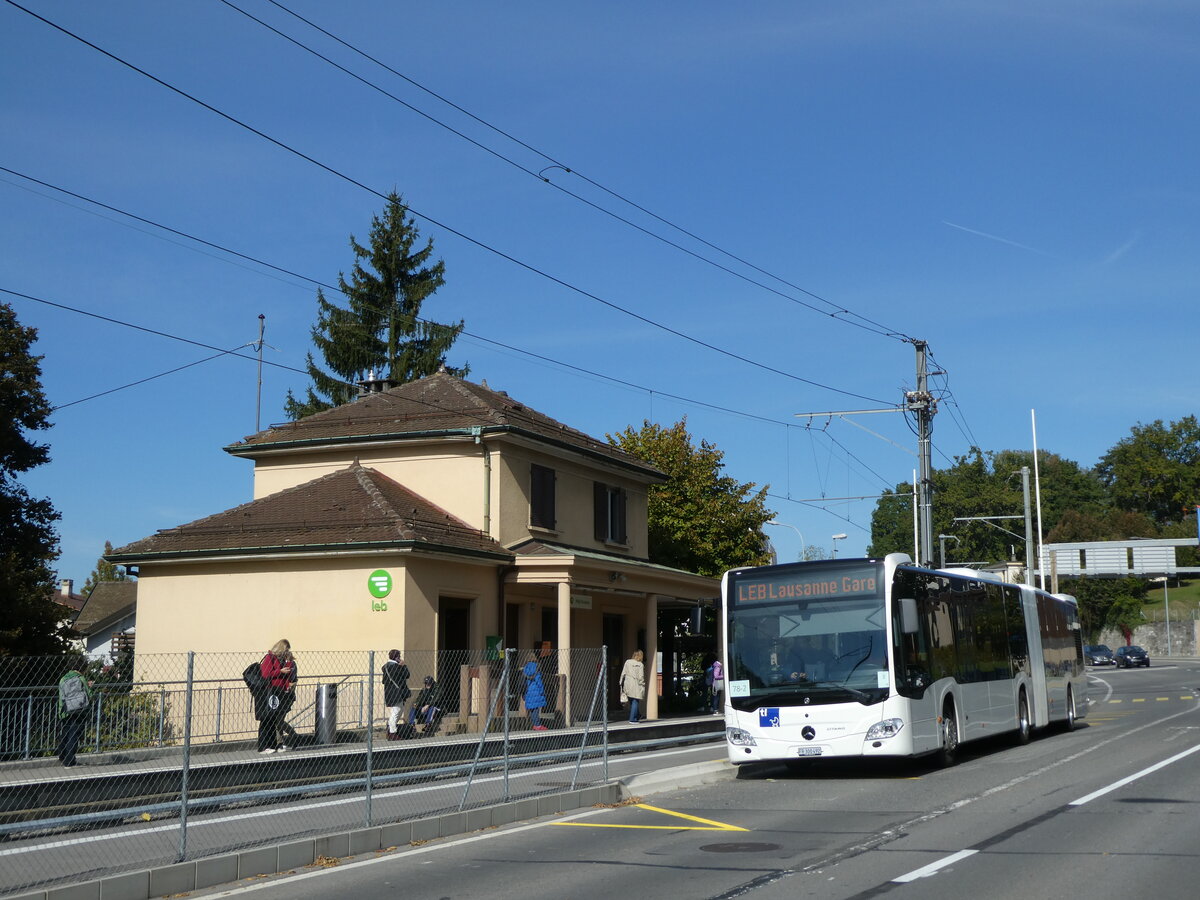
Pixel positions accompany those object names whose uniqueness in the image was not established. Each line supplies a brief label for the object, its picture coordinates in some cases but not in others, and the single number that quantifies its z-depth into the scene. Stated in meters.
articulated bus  16.50
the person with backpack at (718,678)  33.03
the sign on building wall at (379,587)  26.05
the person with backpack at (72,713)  12.17
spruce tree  53.75
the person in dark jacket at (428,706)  18.02
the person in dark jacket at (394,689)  19.58
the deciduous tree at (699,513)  41.69
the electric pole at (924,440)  32.38
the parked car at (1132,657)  73.06
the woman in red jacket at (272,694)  14.46
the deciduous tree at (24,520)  30.45
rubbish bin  17.09
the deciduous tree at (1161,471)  117.00
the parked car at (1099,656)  78.00
